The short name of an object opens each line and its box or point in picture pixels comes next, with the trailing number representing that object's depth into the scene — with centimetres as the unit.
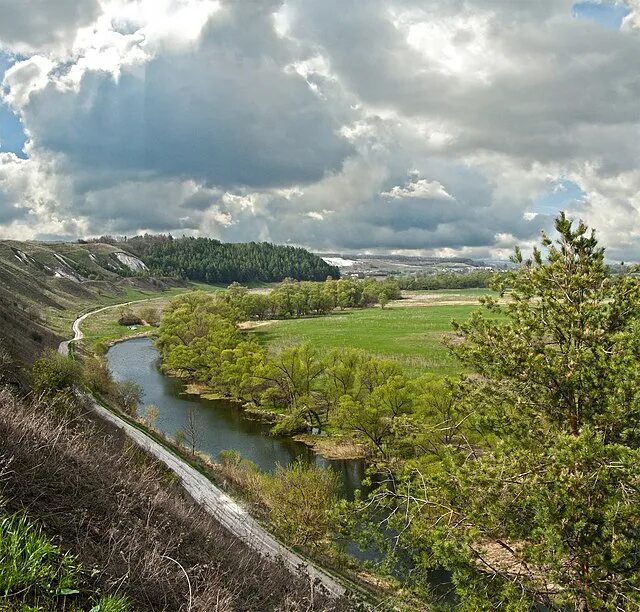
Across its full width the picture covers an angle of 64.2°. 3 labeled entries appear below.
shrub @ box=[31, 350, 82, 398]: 3095
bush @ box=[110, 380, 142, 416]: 4369
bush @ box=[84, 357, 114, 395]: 4403
